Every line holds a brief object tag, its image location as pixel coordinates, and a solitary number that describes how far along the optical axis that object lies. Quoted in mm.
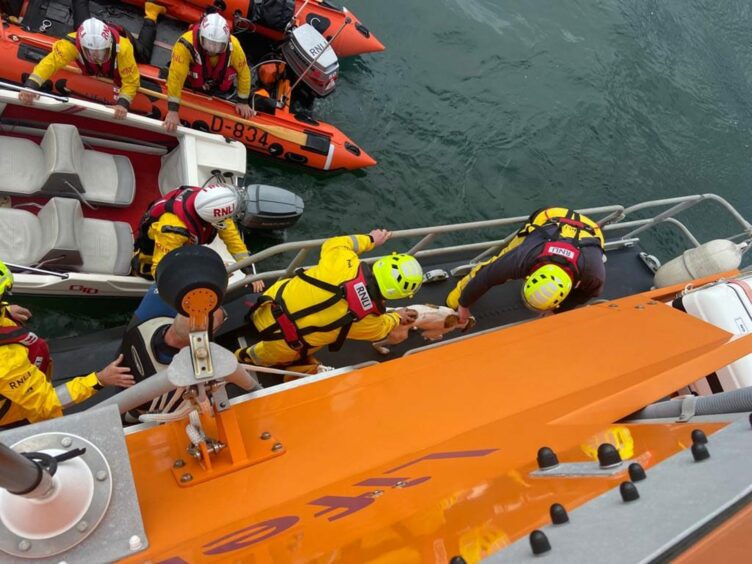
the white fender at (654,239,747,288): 5234
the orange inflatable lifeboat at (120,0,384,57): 6859
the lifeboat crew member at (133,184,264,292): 4164
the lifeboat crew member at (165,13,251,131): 5484
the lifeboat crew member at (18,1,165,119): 5160
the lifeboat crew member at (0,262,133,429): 2797
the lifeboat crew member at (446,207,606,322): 4113
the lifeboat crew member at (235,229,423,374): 3539
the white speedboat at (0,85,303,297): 4539
